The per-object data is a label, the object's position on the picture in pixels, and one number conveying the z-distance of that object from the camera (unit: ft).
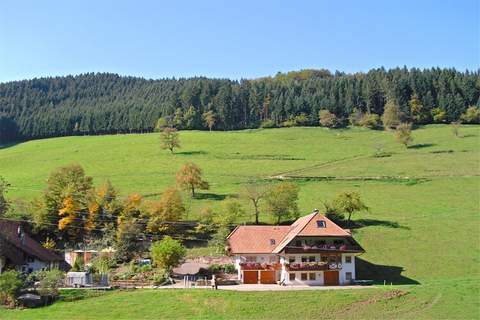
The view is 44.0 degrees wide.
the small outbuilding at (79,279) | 194.39
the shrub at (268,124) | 577.84
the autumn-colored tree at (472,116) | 546.26
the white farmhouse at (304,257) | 211.41
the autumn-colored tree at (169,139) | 455.63
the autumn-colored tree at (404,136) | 459.32
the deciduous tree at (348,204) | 269.03
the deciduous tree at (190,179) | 322.75
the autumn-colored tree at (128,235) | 235.40
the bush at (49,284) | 176.24
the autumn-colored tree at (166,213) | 256.52
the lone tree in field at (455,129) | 488.85
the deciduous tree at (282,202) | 269.03
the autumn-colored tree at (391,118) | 537.24
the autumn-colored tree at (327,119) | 555.69
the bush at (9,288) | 171.83
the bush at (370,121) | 547.16
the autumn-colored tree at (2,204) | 260.11
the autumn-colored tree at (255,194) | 286.56
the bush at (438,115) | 557.33
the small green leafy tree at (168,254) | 207.62
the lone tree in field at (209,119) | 576.61
